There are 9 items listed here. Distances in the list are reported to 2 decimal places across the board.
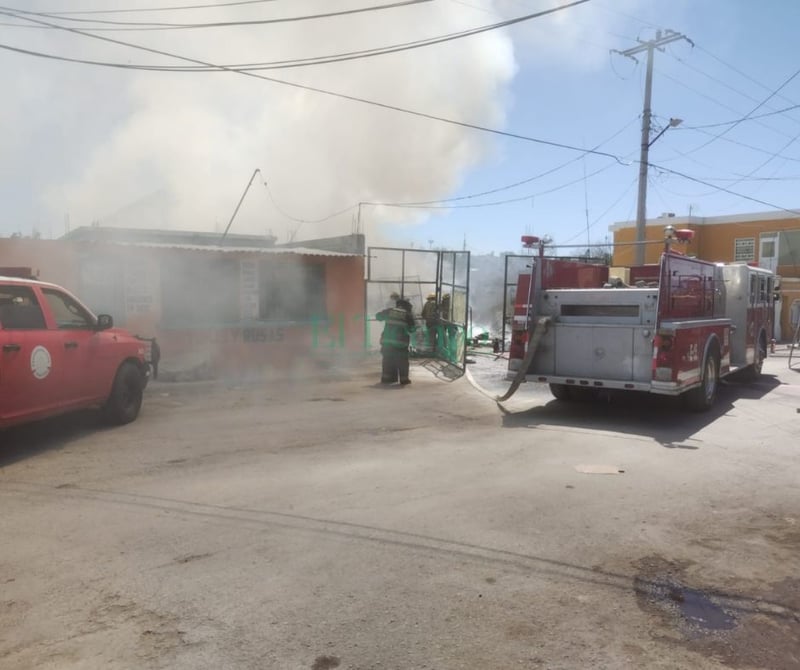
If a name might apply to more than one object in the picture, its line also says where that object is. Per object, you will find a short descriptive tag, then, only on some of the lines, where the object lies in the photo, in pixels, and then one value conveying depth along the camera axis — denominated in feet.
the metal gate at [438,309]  43.83
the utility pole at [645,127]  63.78
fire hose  27.20
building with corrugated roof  35.09
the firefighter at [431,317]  45.52
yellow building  84.12
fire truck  24.84
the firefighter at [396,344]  35.37
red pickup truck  18.47
